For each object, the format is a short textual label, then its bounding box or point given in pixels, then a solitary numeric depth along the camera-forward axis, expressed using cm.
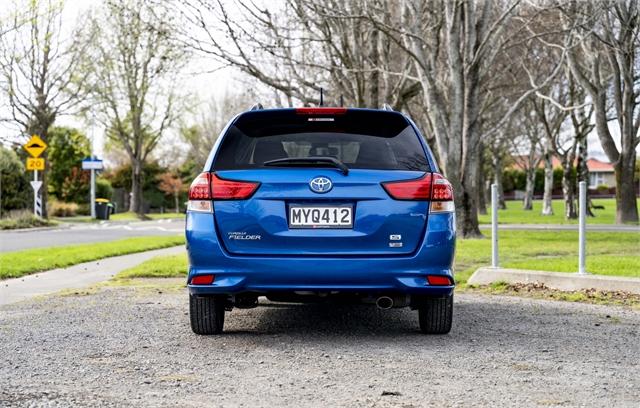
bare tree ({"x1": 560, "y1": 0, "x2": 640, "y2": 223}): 2669
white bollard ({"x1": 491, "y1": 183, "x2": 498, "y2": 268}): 1059
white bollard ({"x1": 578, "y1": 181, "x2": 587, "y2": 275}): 987
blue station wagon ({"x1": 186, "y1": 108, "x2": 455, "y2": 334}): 602
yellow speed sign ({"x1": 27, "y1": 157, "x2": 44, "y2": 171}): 3193
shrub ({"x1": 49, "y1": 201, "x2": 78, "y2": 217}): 4694
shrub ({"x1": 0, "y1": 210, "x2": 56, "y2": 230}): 3153
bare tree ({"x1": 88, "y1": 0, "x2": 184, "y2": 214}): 4272
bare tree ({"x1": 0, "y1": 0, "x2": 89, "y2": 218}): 3700
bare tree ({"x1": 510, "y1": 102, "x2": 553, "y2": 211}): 4622
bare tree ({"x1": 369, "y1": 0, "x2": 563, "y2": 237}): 2039
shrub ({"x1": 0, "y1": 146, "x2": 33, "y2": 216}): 3497
